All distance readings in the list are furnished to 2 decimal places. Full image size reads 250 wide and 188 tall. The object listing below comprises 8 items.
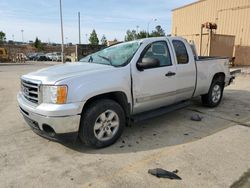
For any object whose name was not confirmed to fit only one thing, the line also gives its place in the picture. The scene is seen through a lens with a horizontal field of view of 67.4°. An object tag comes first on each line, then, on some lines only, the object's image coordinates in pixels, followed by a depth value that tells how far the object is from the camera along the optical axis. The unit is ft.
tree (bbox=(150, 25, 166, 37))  174.40
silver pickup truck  8.96
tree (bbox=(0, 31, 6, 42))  167.22
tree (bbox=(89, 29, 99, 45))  142.60
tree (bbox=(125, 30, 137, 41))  148.28
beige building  45.50
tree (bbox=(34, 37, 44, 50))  187.53
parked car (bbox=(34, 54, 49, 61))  117.18
